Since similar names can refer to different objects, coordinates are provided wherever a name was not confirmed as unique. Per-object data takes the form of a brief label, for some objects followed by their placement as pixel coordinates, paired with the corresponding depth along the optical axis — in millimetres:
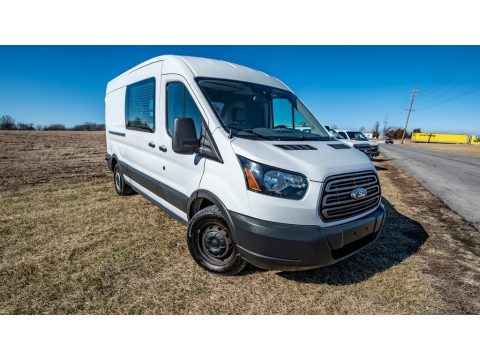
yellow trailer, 71875
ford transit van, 2408
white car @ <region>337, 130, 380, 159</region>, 13992
